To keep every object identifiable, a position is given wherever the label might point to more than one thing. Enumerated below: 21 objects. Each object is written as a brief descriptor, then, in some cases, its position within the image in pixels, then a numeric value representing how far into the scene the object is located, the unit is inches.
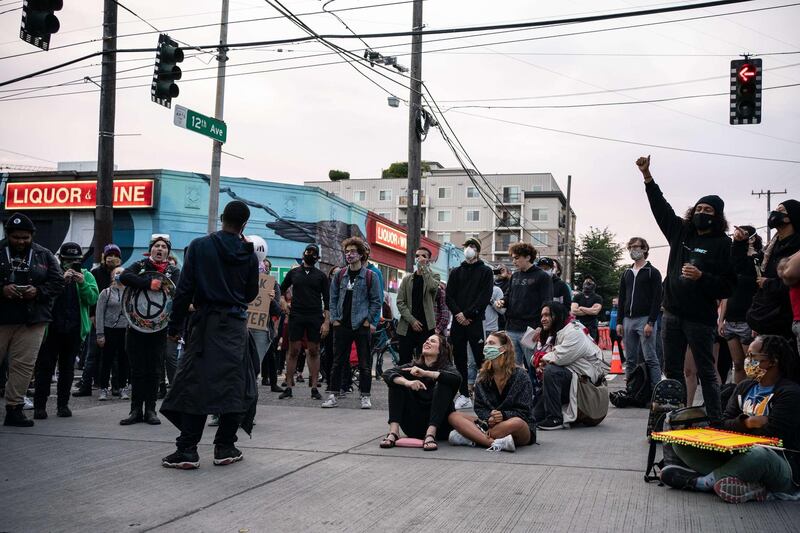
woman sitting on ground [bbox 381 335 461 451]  267.1
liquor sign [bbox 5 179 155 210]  1096.2
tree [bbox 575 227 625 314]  2817.4
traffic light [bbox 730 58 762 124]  538.9
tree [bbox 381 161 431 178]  3762.3
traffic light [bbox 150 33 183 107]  524.1
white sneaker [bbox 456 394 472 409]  370.6
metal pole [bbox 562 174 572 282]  2023.9
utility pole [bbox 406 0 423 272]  668.7
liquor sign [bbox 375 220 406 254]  1493.6
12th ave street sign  498.9
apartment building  3604.8
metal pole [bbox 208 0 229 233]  567.5
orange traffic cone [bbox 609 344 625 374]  661.5
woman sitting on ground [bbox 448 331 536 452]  263.7
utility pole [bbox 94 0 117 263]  565.0
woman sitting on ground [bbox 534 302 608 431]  315.0
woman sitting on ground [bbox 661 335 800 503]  187.5
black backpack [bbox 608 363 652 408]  394.9
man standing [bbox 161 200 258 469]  224.4
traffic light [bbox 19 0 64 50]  414.0
